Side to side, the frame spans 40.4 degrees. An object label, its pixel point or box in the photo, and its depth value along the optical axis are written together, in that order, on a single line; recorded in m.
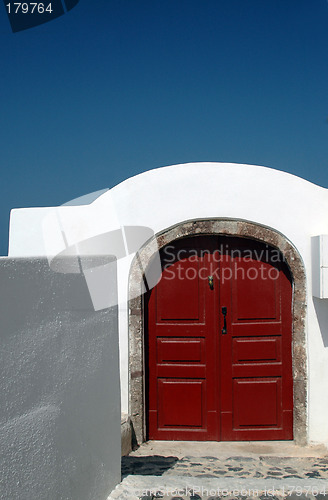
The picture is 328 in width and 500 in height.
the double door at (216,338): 4.81
